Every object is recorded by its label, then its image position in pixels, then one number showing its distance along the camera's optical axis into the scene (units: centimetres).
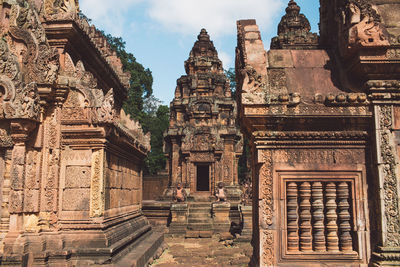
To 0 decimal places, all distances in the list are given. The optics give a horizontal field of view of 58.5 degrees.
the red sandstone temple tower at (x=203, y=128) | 2106
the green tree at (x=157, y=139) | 3941
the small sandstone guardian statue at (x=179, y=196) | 1711
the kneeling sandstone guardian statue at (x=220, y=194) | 1644
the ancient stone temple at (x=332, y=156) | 383
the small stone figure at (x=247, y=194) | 1854
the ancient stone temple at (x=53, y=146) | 580
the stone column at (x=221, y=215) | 1602
